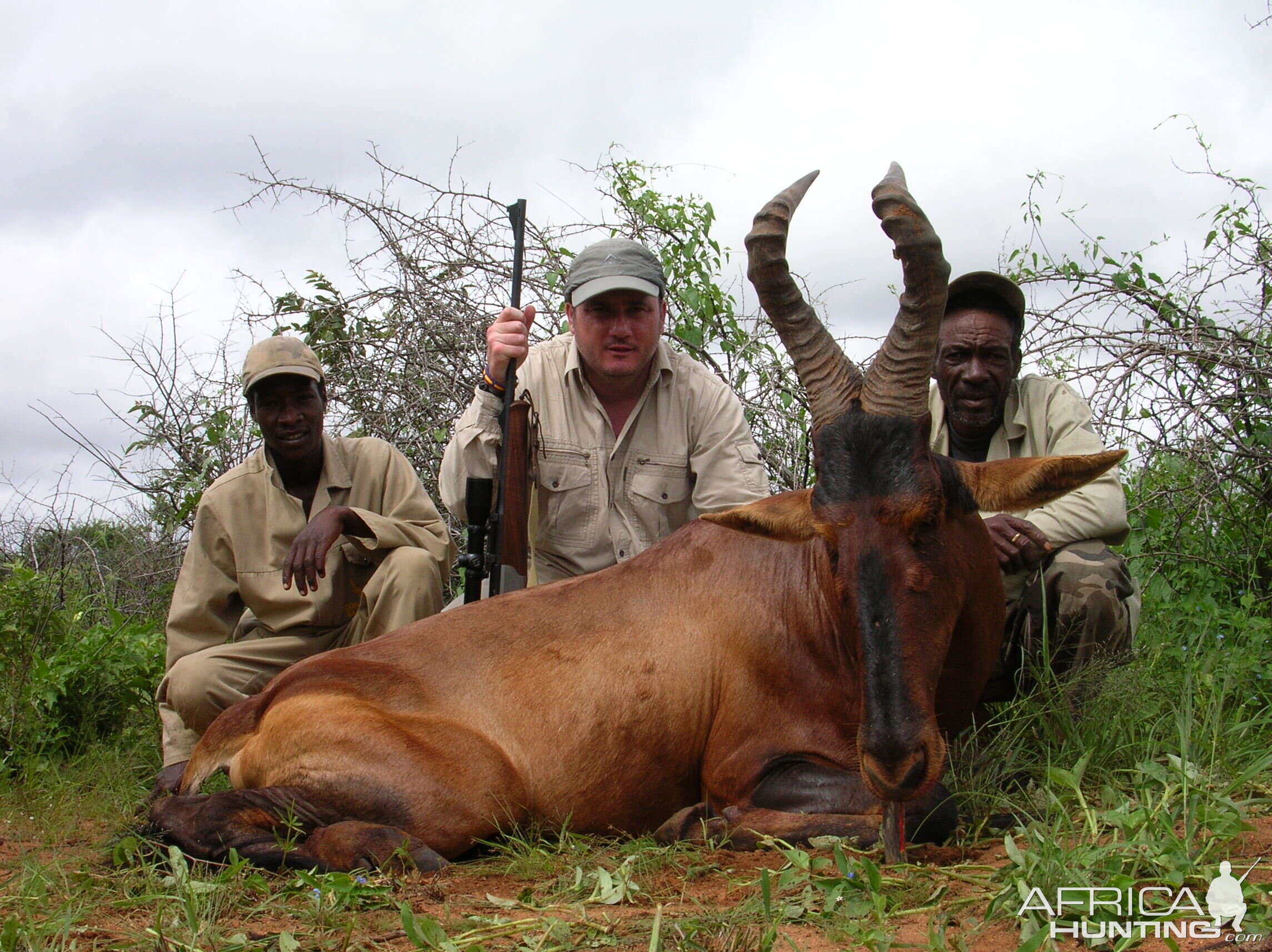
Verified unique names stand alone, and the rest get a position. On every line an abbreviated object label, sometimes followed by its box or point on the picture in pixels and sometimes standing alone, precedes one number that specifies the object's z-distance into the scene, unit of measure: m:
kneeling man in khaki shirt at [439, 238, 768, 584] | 6.32
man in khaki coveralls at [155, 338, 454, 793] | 6.06
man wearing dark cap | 5.18
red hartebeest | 3.91
